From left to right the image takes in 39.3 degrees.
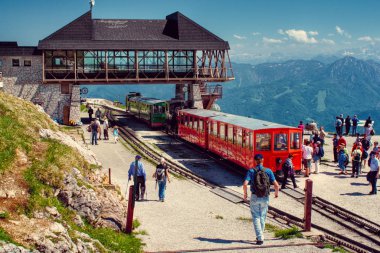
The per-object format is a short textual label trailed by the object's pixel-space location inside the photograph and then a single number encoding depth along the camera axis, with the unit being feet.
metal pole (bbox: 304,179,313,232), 52.85
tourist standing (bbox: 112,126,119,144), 121.70
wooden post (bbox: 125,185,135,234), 50.31
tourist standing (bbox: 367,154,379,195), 74.59
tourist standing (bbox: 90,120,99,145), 115.85
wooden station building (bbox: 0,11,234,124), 151.02
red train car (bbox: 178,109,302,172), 82.48
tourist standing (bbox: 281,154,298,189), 77.51
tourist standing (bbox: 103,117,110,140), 125.79
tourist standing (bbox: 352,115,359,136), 133.30
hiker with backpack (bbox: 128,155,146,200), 62.79
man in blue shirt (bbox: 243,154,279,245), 46.55
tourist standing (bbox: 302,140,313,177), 86.33
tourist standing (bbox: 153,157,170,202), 65.16
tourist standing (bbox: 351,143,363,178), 86.38
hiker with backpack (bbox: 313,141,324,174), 89.36
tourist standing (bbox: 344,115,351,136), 138.73
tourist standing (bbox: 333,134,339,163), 102.53
